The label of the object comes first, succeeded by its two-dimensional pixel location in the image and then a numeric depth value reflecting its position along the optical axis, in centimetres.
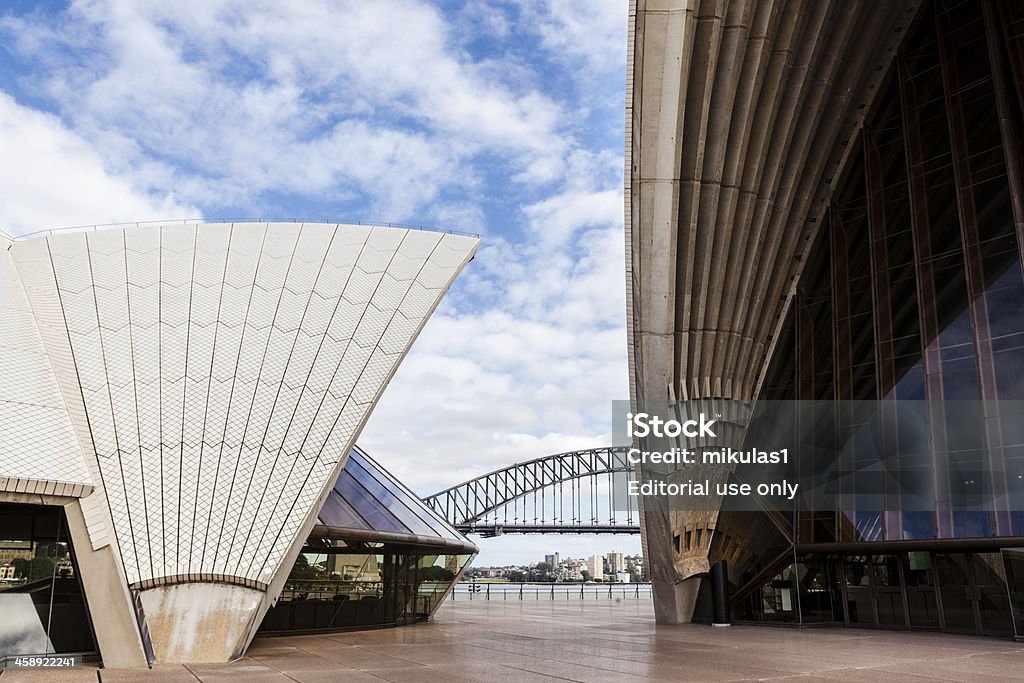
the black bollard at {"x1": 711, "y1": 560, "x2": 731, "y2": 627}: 2300
